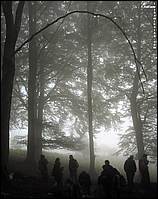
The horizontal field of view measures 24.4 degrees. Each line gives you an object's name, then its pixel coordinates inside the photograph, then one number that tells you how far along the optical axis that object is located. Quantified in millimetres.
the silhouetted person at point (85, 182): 13347
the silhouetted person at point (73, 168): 16625
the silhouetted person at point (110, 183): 12102
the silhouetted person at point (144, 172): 15828
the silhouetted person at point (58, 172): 14627
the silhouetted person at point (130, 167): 15758
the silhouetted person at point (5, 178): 13211
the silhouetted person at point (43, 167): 16550
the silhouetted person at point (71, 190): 11828
